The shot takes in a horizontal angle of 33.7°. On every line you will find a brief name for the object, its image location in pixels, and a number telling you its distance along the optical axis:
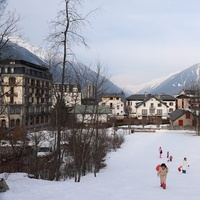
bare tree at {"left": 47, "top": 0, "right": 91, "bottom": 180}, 18.27
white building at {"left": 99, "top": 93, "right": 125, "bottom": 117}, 105.38
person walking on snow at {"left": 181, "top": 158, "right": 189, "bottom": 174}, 23.55
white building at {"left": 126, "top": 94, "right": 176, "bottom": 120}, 96.94
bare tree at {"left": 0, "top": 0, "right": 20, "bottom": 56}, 13.44
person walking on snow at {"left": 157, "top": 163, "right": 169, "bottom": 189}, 16.22
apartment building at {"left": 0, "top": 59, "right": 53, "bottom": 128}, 61.59
